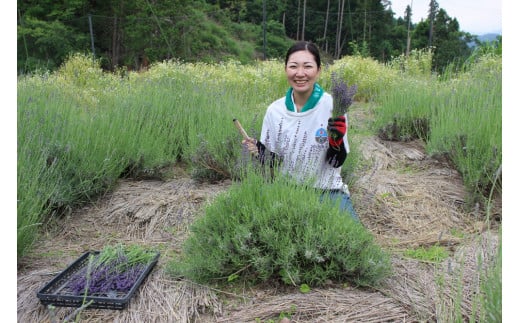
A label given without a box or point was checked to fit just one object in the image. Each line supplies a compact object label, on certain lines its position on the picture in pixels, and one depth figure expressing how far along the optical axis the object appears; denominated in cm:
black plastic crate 189
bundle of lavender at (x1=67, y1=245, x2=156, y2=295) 200
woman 249
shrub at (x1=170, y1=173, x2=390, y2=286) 192
